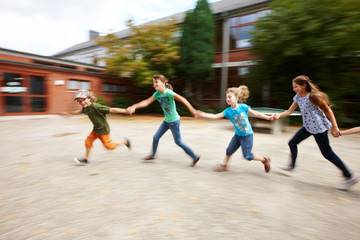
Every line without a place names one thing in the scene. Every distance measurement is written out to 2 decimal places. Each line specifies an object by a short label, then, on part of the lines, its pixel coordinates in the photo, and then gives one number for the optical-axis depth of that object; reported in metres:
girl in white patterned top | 2.92
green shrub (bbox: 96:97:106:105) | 15.42
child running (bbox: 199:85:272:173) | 3.41
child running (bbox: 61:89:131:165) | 3.86
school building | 13.20
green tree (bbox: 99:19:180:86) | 15.12
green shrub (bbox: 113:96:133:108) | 17.29
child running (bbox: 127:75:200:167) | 3.81
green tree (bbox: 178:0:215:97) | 15.80
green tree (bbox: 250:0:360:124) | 9.21
